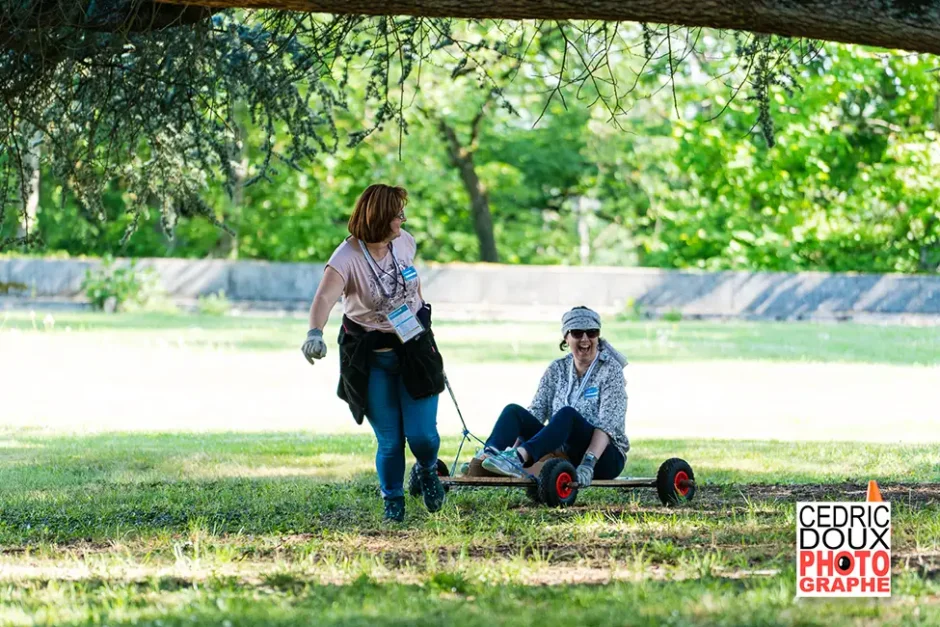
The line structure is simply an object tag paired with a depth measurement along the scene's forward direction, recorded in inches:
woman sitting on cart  692.7
